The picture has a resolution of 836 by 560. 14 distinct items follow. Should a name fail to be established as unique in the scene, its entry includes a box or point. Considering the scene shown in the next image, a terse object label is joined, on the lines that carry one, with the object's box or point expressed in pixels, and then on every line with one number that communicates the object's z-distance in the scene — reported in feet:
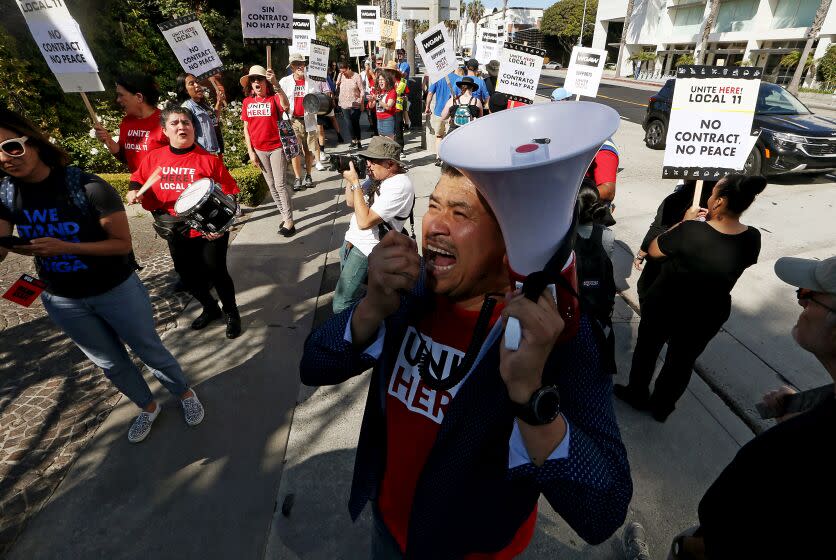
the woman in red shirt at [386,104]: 27.48
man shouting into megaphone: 3.06
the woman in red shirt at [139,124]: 12.80
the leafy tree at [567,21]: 181.57
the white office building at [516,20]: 244.91
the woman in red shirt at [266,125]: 18.29
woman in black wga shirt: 7.07
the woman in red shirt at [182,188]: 10.96
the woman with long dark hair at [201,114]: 17.12
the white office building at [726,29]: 92.07
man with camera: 9.98
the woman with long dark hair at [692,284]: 7.55
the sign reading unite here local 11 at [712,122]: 9.51
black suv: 23.98
